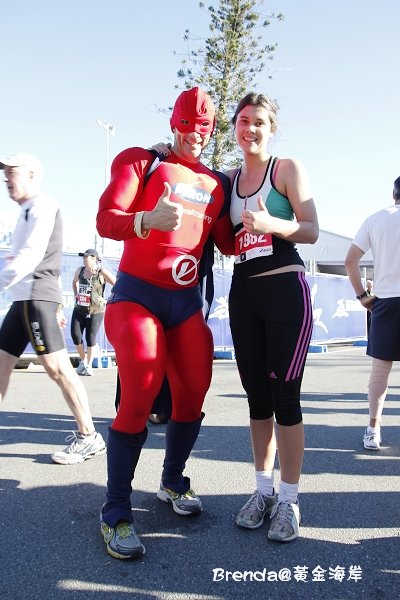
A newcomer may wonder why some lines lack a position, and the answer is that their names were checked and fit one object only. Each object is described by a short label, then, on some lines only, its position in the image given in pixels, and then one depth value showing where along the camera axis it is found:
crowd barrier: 9.00
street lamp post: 31.79
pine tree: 19.47
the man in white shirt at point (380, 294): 3.46
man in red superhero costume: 2.16
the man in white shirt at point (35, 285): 3.10
